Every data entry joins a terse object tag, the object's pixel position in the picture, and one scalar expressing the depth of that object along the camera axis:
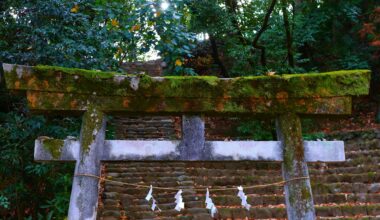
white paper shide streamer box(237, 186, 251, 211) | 3.70
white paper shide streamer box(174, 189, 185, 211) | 3.57
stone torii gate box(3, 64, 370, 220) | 3.51
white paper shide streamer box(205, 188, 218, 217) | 3.62
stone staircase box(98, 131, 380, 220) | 6.47
